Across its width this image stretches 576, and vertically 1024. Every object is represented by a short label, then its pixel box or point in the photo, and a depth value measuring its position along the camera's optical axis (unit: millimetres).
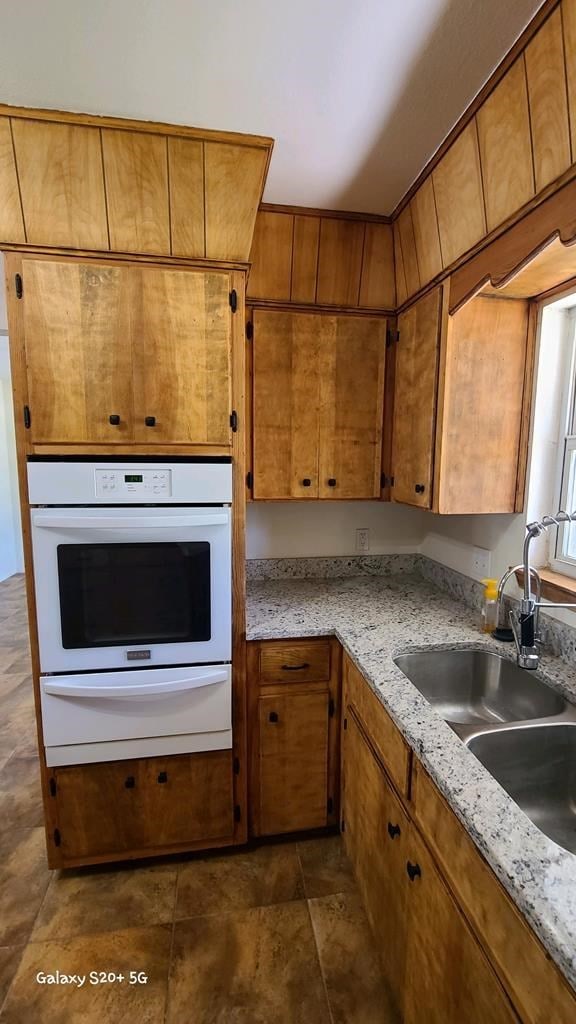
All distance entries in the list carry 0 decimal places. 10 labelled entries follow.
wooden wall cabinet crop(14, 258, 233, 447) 1372
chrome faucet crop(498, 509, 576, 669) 1338
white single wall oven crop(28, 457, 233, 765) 1411
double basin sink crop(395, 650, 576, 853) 1072
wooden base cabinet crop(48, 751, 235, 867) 1564
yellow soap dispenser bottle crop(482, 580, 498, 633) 1602
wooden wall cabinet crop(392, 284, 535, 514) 1566
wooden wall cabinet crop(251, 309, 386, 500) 1857
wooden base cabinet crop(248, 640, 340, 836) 1670
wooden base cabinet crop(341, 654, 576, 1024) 682
